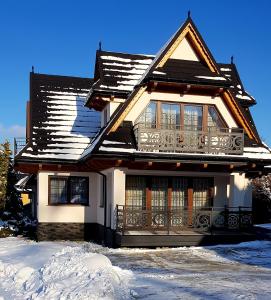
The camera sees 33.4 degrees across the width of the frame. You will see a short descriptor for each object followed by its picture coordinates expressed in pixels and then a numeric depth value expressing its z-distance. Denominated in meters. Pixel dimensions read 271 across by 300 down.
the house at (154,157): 17.22
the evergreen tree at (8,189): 24.66
